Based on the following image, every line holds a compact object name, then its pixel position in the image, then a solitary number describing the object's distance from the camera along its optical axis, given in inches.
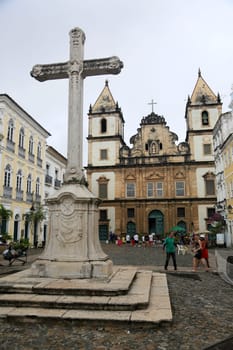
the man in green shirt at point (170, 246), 416.0
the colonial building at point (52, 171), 1161.4
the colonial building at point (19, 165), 840.9
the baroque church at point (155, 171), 1390.3
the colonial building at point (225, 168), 946.1
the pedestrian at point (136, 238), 1287.5
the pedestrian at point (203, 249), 426.9
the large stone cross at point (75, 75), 285.4
